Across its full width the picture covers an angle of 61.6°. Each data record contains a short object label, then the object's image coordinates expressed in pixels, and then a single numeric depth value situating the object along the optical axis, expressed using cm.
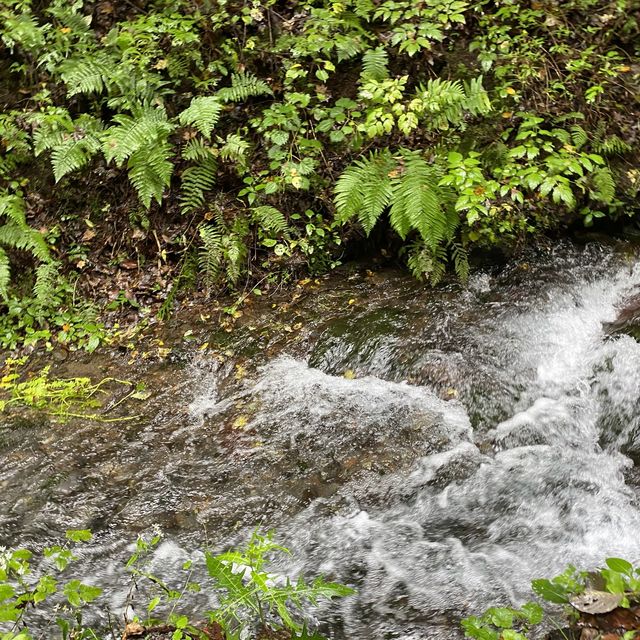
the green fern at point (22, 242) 522
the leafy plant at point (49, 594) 215
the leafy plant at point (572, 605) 211
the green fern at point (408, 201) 439
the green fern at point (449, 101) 456
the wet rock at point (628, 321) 417
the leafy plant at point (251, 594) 222
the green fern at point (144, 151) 489
